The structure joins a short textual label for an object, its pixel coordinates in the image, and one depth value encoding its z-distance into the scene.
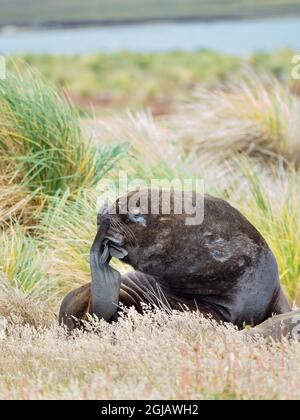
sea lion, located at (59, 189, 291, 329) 9.77
